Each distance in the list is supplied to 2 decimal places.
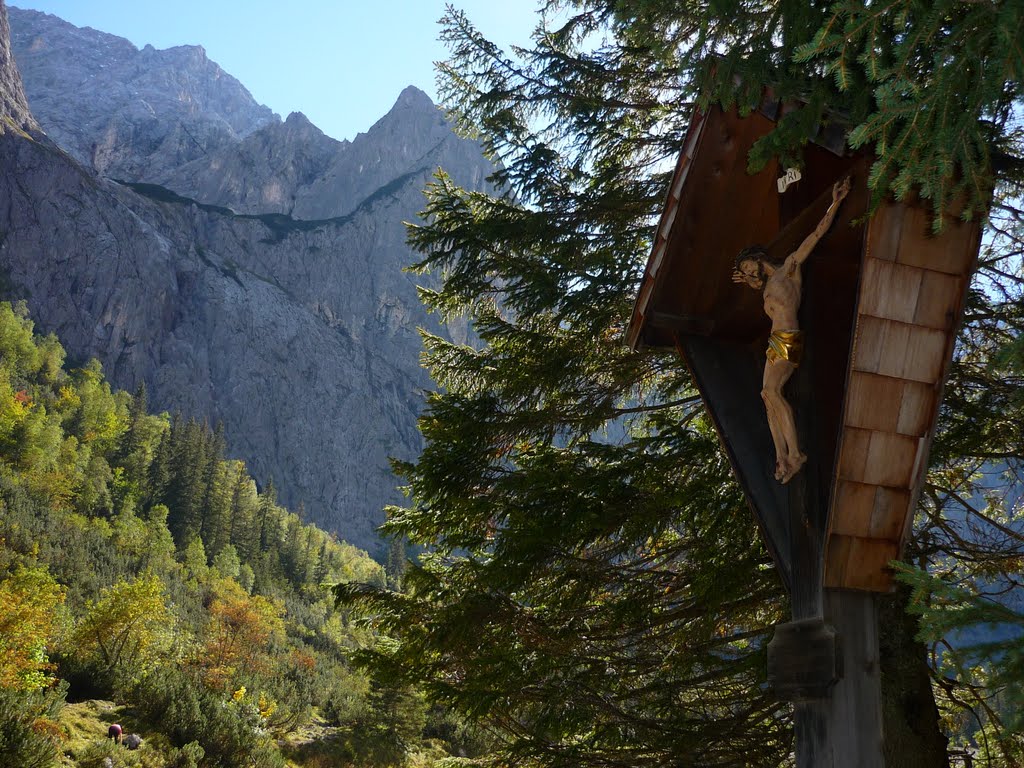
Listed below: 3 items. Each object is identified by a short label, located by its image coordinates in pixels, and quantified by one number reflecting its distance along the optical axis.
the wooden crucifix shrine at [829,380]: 2.85
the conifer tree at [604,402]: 3.02
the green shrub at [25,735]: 13.50
